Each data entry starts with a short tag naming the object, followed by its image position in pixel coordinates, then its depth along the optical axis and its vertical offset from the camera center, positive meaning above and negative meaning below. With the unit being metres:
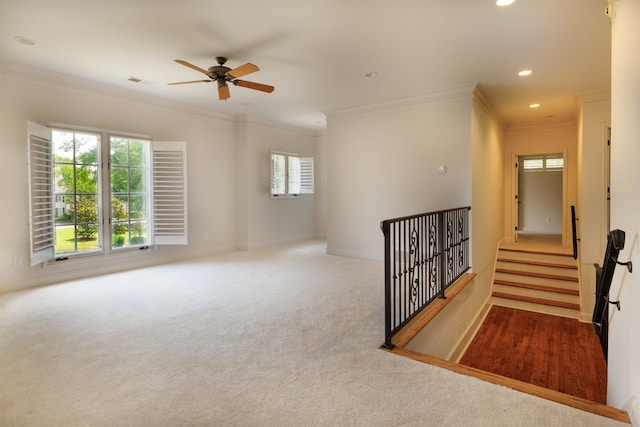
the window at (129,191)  4.99 +0.22
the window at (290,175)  7.28 +0.68
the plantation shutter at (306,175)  7.86 +0.69
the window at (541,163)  8.34 +0.99
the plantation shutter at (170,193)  5.40 +0.20
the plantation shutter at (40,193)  3.99 +0.16
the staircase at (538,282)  5.31 -1.36
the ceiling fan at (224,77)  3.58 +1.42
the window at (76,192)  4.43 +0.19
